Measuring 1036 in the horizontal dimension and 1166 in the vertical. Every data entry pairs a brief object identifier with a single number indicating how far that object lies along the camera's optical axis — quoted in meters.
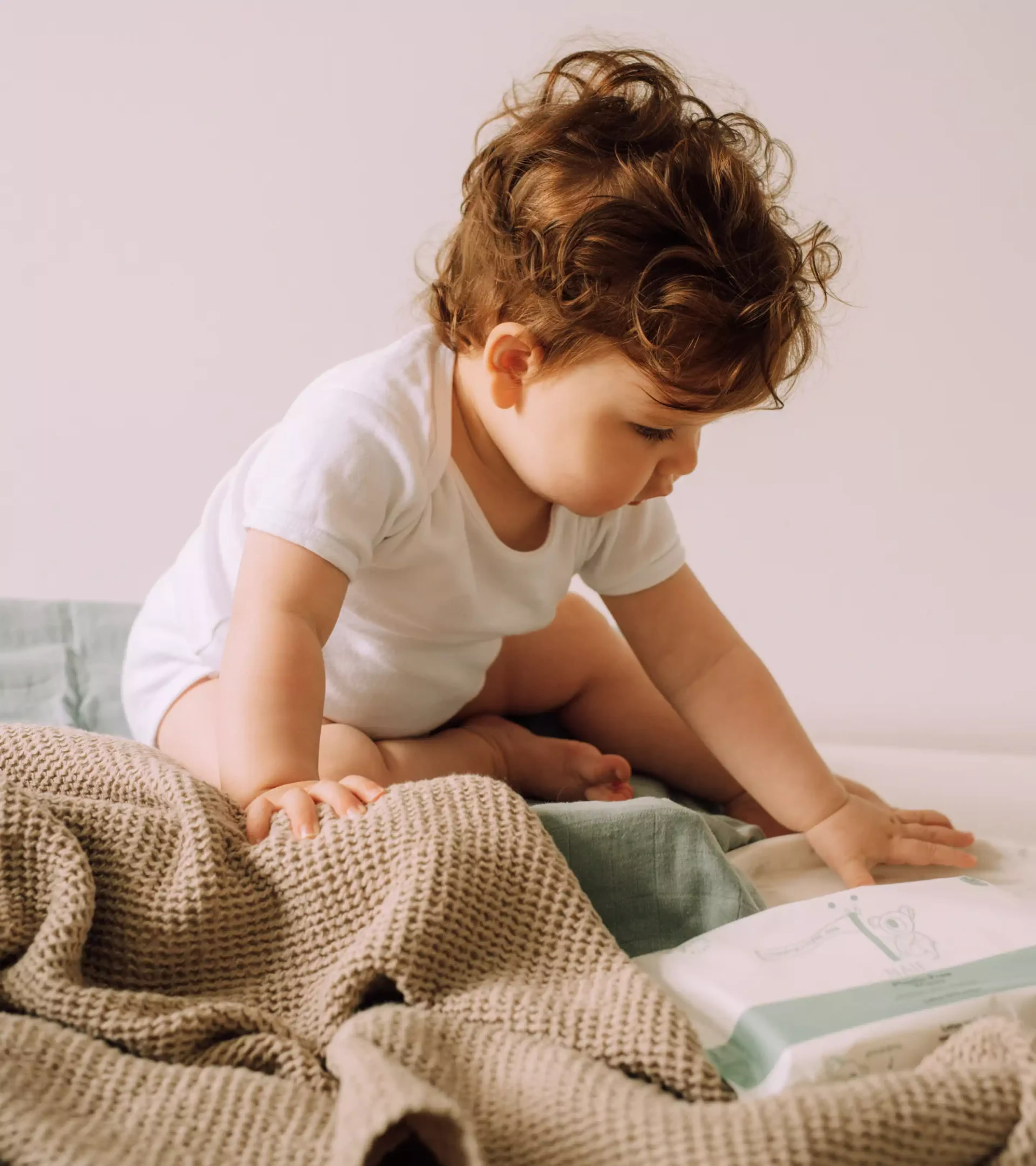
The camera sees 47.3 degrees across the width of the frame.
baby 0.77
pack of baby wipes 0.52
